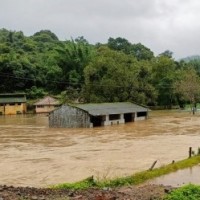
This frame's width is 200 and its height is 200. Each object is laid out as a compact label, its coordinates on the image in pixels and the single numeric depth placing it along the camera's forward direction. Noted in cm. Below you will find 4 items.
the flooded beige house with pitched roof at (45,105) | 6078
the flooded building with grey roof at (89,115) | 4016
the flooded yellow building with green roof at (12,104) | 6012
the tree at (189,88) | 5809
